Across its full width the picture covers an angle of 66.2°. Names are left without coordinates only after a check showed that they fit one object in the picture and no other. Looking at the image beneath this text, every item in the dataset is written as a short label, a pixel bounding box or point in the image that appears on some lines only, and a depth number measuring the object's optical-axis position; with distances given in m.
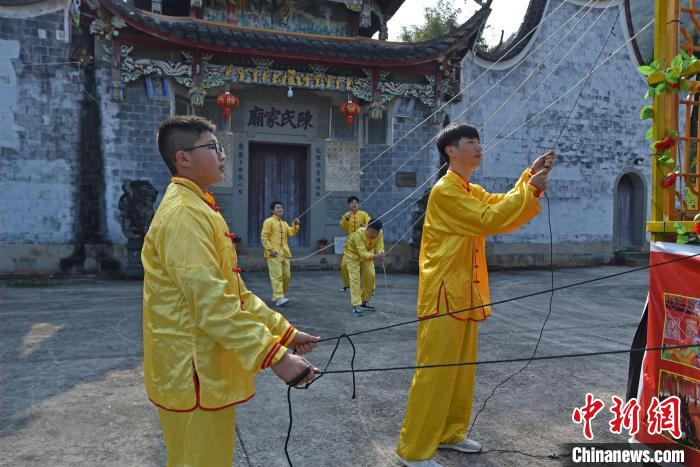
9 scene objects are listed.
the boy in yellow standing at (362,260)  7.56
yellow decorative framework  3.00
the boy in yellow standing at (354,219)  9.11
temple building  10.60
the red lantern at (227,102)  11.33
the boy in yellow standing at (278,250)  7.99
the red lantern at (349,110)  12.17
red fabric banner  2.73
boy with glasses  1.80
